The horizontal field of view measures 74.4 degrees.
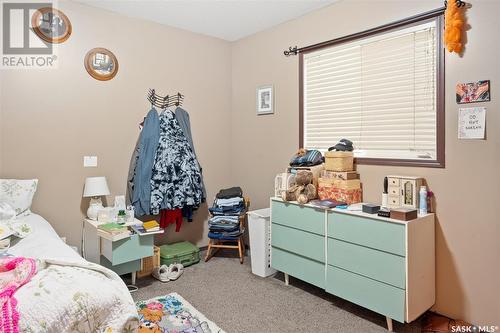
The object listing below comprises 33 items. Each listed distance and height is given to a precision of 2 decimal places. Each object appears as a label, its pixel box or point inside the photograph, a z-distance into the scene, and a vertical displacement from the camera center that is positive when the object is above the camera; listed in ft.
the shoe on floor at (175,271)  10.28 -3.45
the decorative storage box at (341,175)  9.09 -0.32
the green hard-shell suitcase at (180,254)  10.93 -3.07
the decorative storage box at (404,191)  8.00 -0.68
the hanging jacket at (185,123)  12.04 +1.51
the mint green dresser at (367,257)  7.20 -2.28
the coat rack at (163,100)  11.69 +2.35
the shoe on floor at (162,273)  10.19 -3.42
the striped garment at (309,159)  9.97 +0.14
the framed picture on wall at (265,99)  12.05 +2.39
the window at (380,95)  8.14 +1.94
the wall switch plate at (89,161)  10.35 +0.09
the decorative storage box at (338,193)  9.04 -0.84
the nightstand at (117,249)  8.97 -2.42
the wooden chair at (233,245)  11.83 -2.97
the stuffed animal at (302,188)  9.44 -0.71
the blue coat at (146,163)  10.58 +0.03
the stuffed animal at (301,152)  10.38 +0.37
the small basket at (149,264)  10.37 -3.18
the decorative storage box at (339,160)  9.14 +0.10
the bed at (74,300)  4.39 -1.93
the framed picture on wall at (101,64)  10.31 +3.21
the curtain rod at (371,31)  7.86 +3.67
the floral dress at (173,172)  10.87 -0.29
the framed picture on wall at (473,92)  7.18 +1.60
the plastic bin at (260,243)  10.41 -2.55
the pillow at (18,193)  8.63 -0.77
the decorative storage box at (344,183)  9.04 -0.54
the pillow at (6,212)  7.74 -1.15
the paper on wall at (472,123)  7.25 +0.91
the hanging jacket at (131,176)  10.96 -0.41
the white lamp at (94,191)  9.83 -0.81
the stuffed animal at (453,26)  7.25 +3.05
